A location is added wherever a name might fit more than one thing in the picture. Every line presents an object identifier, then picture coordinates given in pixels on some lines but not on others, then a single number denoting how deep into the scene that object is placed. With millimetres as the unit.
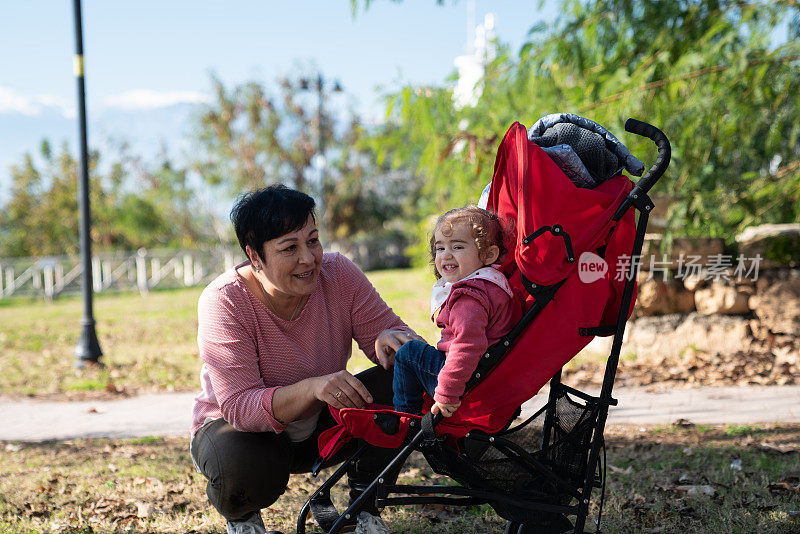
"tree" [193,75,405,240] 25109
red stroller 2369
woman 2742
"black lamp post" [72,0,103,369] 7523
